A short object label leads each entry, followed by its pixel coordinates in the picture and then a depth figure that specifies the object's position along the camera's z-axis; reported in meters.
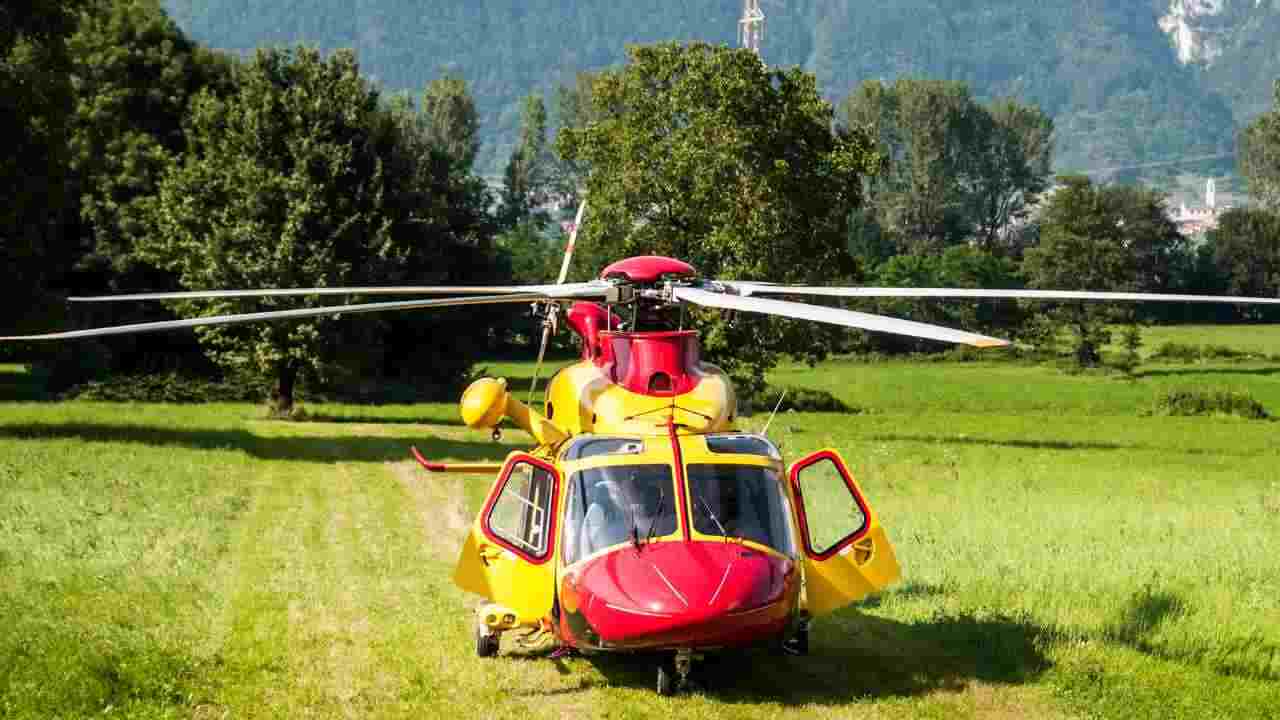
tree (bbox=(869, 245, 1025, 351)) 110.75
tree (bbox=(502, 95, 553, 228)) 159.12
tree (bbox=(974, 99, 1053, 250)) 169.38
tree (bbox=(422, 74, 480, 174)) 141.38
